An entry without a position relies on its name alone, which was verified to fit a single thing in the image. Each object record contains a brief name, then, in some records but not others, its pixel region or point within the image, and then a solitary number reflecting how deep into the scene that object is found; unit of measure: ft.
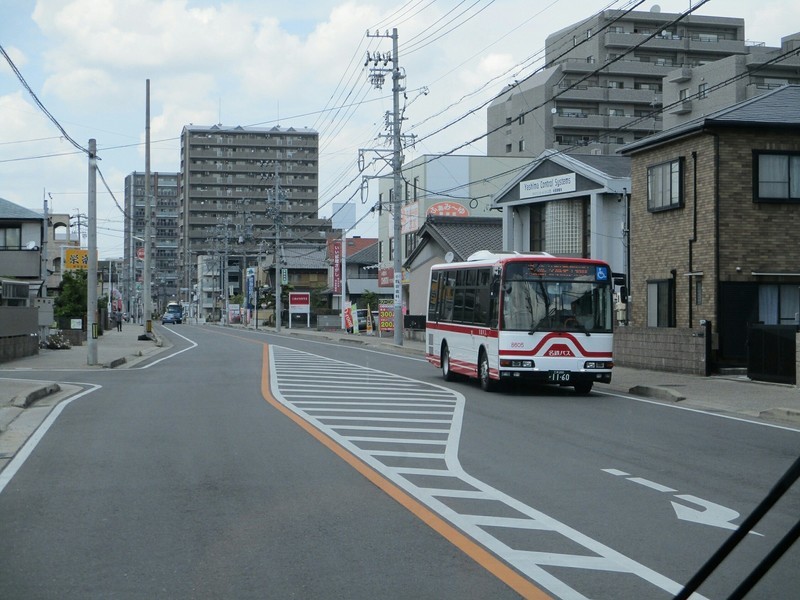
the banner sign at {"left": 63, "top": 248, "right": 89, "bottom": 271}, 252.62
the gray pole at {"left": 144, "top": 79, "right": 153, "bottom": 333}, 168.55
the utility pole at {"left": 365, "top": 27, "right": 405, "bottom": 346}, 143.84
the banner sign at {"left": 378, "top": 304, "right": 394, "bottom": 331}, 188.85
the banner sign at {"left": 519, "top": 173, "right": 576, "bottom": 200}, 123.75
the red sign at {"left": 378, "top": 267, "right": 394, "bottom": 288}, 230.89
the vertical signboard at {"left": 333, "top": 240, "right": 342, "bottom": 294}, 259.60
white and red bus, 65.72
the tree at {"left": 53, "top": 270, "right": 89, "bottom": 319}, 166.91
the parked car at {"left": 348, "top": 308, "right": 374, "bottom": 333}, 217.36
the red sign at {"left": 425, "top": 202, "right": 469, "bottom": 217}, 215.51
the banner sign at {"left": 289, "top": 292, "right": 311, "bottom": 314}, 268.82
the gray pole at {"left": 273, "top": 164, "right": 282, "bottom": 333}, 234.25
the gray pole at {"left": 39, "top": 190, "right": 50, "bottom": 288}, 182.92
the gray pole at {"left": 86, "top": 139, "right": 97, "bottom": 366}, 97.60
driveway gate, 70.03
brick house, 84.94
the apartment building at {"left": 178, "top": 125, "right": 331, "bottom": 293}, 447.01
